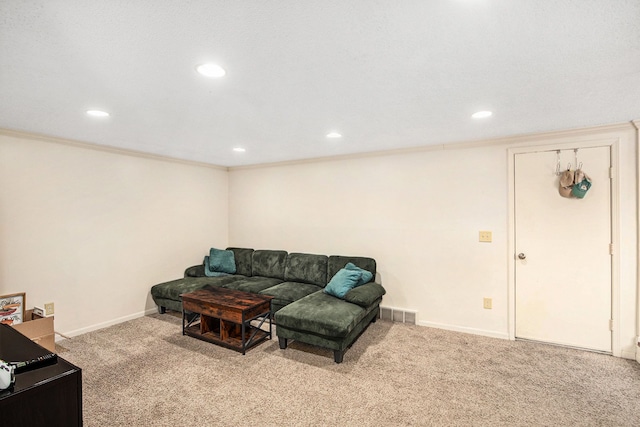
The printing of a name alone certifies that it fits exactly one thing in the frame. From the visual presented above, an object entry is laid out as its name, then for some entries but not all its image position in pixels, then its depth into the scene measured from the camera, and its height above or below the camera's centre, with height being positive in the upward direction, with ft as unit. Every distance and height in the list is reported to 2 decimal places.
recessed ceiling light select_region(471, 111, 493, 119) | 8.06 +2.72
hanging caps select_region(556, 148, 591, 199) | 9.58 +0.88
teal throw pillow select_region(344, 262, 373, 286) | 11.94 -2.66
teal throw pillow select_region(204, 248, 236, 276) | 15.42 -2.73
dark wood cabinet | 3.40 -2.27
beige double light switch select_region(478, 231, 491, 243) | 11.18 -1.02
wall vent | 12.42 -4.57
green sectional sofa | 9.39 -3.39
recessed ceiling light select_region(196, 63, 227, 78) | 5.45 +2.75
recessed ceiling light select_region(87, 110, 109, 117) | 7.98 +2.80
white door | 9.61 -1.55
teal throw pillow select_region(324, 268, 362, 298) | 11.28 -2.87
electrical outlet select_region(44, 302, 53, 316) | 10.53 -3.50
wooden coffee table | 9.93 -3.68
